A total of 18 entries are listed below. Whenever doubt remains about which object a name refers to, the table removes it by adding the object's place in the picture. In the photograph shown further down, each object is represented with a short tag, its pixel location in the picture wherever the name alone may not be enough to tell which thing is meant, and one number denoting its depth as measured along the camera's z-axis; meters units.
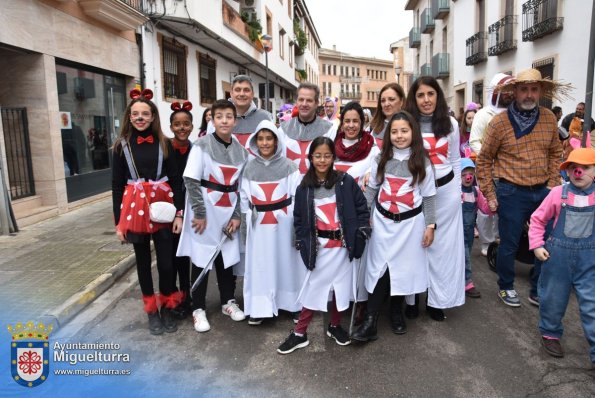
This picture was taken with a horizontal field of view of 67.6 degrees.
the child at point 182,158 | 4.09
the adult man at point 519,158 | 3.90
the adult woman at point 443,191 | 3.68
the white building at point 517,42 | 10.80
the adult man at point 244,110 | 4.18
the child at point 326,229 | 3.36
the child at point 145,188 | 3.54
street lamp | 16.06
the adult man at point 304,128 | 4.26
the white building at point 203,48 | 11.69
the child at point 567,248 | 3.05
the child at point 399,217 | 3.43
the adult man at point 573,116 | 9.05
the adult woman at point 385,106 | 3.95
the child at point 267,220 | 3.70
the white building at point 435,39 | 21.66
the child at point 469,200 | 4.84
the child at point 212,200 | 3.73
